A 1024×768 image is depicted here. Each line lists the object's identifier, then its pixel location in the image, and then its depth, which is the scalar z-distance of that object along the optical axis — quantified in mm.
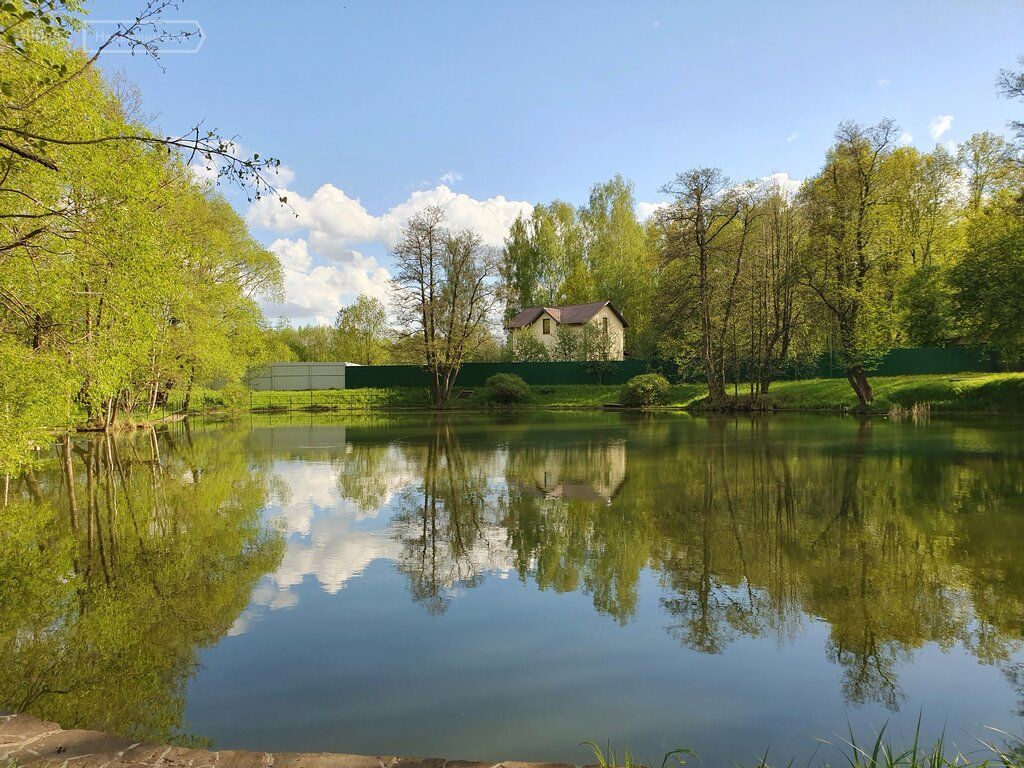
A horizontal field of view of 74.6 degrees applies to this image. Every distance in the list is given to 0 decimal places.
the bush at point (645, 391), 36750
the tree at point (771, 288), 31672
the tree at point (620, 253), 53188
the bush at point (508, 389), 40188
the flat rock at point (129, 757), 3188
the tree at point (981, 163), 38250
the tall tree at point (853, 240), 27328
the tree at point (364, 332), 62062
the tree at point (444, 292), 39594
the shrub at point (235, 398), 33844
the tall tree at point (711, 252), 30125
